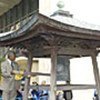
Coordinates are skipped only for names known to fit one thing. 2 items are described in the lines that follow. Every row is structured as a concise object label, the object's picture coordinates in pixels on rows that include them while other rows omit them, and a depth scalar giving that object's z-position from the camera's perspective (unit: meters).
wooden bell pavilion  7.09
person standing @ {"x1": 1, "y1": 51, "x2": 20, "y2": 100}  8.90
